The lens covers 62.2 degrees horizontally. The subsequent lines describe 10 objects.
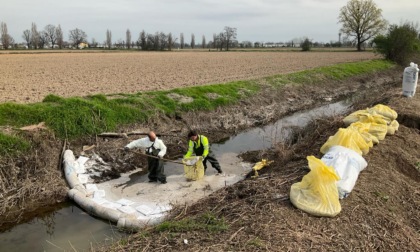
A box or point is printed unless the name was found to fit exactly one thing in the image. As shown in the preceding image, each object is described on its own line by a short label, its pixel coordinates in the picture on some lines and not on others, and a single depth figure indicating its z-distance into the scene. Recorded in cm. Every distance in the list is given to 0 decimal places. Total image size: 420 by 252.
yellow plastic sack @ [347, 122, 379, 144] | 713
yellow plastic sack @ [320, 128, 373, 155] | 639
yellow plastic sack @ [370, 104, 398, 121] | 867
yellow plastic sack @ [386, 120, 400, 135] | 812
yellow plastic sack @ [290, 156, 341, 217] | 468
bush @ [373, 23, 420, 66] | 3250
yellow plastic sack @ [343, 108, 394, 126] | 804
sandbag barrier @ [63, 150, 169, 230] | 626
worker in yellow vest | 819
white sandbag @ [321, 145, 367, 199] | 520
